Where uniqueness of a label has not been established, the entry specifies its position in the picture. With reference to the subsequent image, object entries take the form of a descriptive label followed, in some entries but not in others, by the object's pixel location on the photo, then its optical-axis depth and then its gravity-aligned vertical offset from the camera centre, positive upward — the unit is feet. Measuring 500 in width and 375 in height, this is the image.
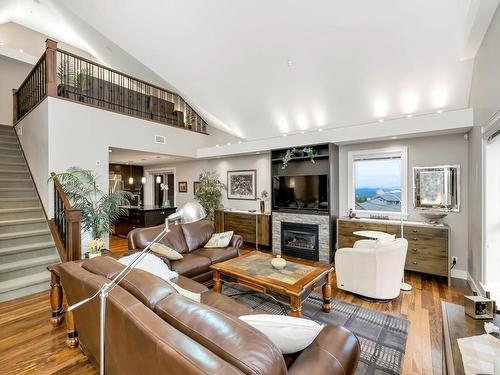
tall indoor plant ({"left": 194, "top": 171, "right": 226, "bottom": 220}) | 21.18 -0.41
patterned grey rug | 6.61 -4.68
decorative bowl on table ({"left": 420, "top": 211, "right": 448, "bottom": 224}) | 12.28 -1.44
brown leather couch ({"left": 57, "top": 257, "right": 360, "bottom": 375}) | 2.83 -1.99
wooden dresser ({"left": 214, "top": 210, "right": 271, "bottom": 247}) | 18.31 -2.95
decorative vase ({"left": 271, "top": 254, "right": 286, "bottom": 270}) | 9.16 -2.86
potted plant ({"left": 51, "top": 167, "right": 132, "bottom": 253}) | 12.40 -0.70
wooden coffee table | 7.59 -3.10
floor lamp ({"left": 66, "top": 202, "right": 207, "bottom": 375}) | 4.35 -0.51
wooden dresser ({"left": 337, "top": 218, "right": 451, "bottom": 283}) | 11.64 -2.81
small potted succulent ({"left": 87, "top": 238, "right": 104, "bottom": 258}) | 9.52 -2.33
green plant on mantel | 15.62 +2.22
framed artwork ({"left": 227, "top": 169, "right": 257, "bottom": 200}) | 20.57 +0.26
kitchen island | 20.97 -2.69
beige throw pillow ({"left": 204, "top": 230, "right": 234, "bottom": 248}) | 13.05 -2.83
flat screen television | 15.76 -0.36
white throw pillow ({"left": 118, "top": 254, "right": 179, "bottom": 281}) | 7.88 -2.59
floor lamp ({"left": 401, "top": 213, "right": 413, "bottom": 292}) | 11.14 -4.60
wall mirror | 12.49 -0.07
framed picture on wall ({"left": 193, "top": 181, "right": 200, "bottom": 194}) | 23.96 +0.22
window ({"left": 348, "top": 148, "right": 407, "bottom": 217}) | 14.14 +0.30
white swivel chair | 9.62 -3.28
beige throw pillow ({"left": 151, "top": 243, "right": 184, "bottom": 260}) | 10.36 -2.73
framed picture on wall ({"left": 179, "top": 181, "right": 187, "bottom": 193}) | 25.37 +0.08
